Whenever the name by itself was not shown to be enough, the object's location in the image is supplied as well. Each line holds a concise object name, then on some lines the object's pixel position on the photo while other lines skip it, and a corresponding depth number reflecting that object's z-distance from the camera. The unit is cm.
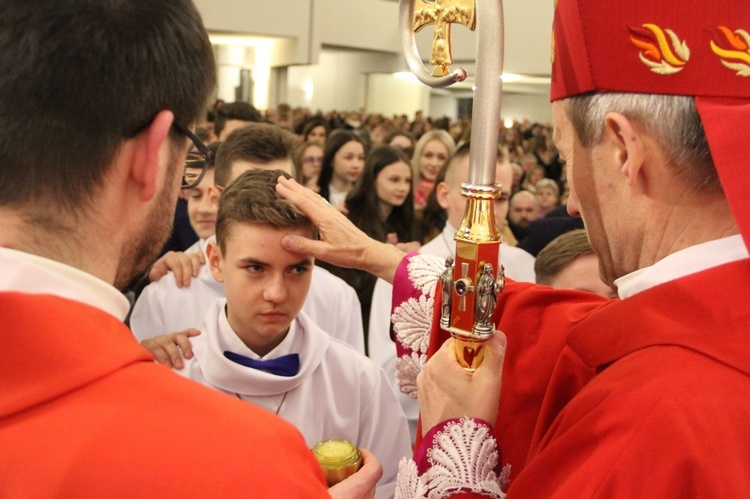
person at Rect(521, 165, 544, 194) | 940
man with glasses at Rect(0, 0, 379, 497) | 97
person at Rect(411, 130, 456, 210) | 648
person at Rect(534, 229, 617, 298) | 299
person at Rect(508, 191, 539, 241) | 629
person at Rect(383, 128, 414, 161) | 786
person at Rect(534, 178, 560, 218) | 734
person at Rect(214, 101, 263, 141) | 533
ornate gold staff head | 149
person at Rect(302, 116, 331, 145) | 852
